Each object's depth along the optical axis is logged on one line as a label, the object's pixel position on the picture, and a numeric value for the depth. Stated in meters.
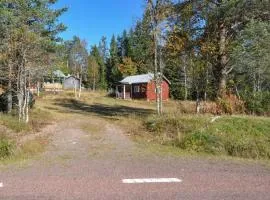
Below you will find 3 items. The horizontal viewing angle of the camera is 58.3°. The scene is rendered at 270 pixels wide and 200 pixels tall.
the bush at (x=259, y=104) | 10.96
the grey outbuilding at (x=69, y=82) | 53.55
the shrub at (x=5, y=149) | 6.68
